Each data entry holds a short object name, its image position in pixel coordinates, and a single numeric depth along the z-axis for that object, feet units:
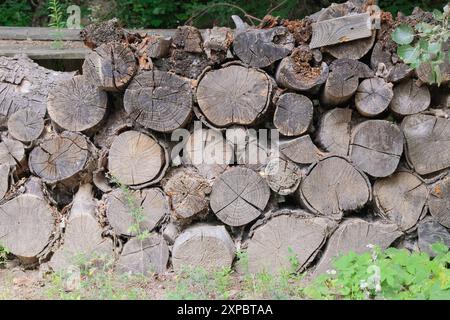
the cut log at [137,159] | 15.29
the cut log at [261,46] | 14.74
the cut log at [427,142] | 15.05
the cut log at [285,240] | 15.16
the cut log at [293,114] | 14.73
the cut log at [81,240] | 15.44
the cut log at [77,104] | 15.29
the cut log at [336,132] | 15.11
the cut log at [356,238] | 15.12
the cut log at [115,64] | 14.76
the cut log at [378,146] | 14.93
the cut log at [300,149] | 14.92
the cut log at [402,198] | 15.28
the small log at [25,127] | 15.78
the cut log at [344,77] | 14.58
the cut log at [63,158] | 15.46
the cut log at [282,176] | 14.97
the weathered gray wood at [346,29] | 14.73
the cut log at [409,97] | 14.99
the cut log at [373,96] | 14.69
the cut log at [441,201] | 15.19
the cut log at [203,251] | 14.97
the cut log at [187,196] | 14.99
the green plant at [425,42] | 12.57
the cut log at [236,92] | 14.80
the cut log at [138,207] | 15.38
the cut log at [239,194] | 15.10
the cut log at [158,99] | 14.84
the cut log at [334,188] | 15.06
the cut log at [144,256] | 15.28
